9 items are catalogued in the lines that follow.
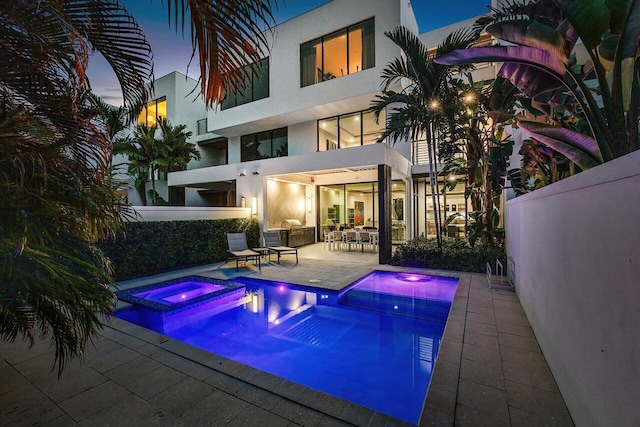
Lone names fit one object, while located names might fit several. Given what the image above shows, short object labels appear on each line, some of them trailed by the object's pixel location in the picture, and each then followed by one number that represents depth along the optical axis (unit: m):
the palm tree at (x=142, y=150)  15.46
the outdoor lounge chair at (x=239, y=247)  8.94
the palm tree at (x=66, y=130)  1.58
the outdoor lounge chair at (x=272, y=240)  10.76
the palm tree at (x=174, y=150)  15.99
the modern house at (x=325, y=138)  11.03
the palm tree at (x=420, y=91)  7.71
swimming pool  3.38
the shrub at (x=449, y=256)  7.79
